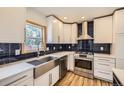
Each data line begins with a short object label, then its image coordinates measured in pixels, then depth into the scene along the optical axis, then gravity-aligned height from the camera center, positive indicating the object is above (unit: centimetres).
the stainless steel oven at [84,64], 230 -61
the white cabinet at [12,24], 96 +30
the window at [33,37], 184 +23
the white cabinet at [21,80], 78 -40
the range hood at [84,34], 279 +44
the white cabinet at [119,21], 183 +60
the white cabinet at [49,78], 127 -64
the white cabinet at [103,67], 200 -61
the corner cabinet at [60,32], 231 +51
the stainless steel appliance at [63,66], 206 -59
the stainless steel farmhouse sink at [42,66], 119 -39
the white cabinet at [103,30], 227 +50
